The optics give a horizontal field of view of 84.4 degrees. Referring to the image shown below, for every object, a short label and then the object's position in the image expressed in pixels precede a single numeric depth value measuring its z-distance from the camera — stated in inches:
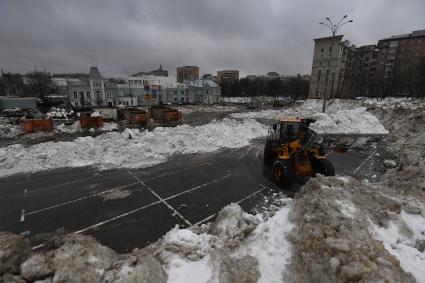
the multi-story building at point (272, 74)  7129.9
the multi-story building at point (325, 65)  2434.8
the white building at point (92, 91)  2269.9
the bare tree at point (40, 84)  2517.5
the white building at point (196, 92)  3052.2
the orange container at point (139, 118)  1063.0
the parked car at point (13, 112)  1418.6
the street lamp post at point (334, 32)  871.7
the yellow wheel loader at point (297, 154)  371.9
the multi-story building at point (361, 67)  2672.2
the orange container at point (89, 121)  938.3
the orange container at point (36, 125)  852.6
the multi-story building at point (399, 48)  2679.6
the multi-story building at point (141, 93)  2565.5
